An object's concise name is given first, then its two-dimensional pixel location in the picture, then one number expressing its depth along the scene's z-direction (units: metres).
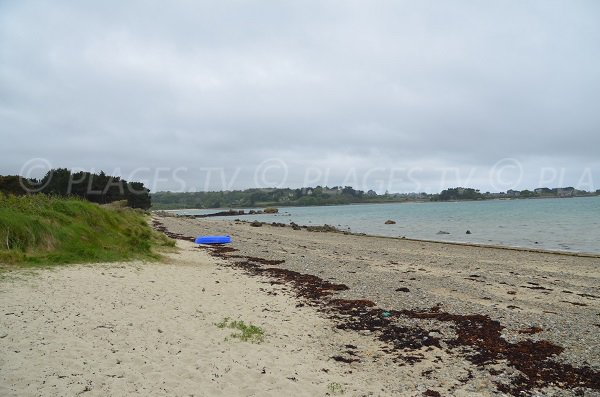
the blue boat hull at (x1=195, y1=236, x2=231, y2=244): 29.11
